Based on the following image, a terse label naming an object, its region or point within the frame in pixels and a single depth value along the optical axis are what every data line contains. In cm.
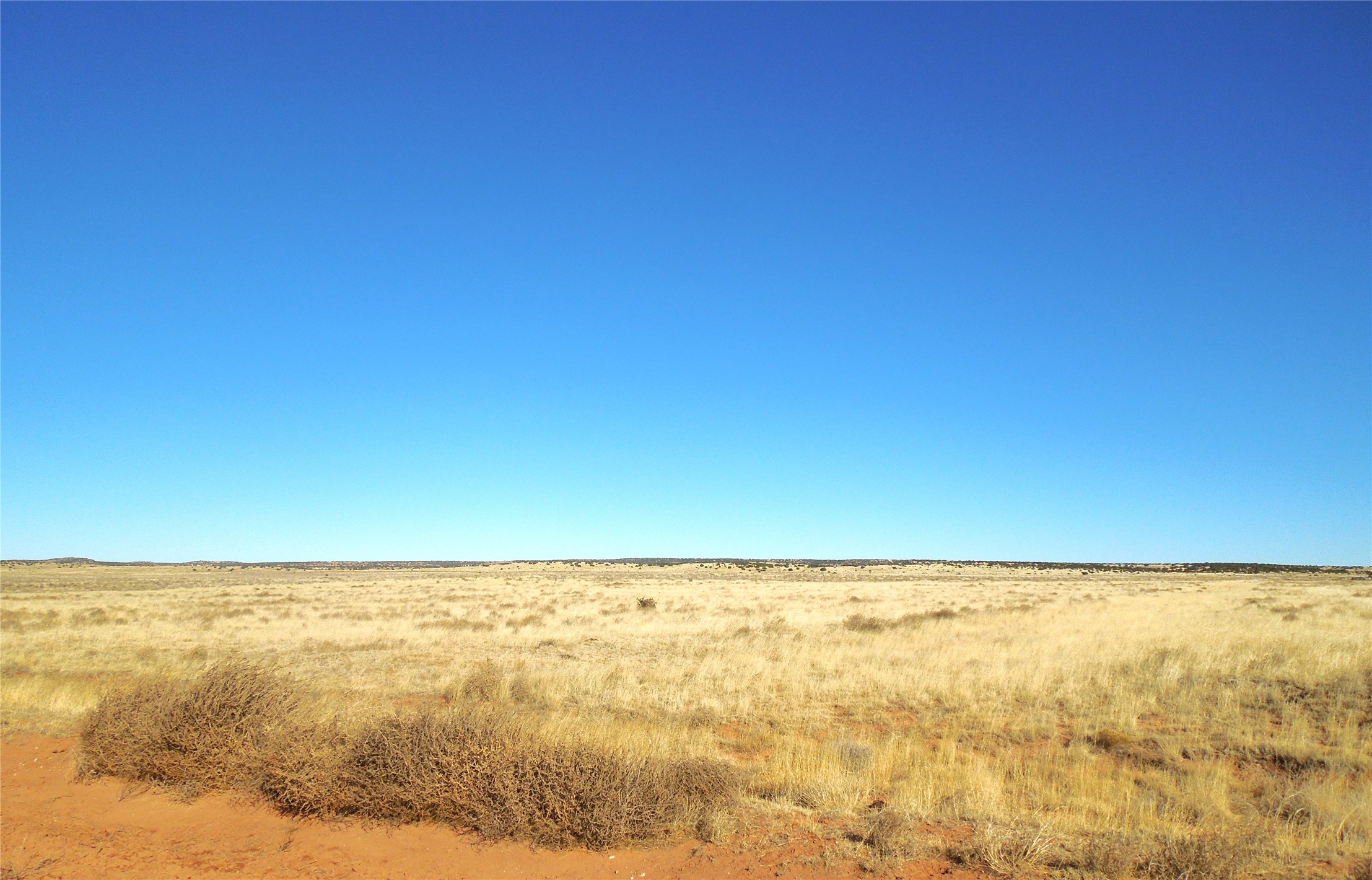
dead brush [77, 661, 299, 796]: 882
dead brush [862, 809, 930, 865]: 665
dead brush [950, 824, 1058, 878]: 628
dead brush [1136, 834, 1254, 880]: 588
